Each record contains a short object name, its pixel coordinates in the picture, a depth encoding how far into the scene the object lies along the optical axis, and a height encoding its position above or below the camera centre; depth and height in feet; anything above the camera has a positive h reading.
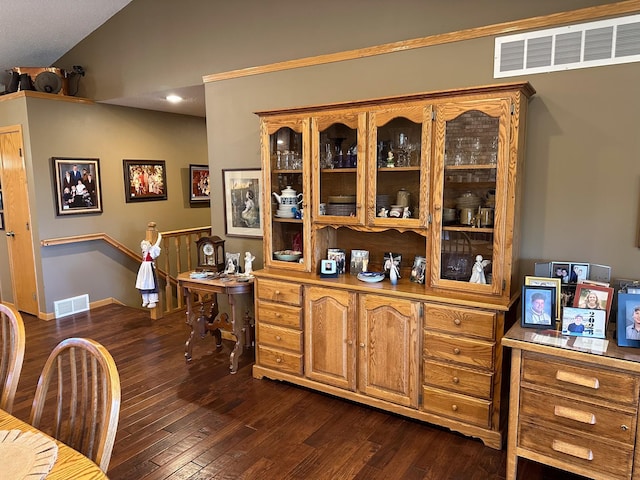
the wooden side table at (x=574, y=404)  6.34 -3.32
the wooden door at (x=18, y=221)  16.46 -1.19
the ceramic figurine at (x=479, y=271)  8.57 -1.67
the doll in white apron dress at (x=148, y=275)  15.64 -3.08
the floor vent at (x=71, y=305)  16.96 -4.56
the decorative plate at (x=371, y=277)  9.84 -2.02
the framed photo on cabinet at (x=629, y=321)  6.68 -2.09
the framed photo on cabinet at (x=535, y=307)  7.52 -2.09
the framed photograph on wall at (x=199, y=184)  21.53 +0.20
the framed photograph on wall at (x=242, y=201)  13.34 -0.43
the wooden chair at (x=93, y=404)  4.27 -2.29
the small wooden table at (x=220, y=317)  11.82 -3.70
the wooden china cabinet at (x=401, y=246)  8.25 -1.36
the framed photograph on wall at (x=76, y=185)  16.67 +0.16
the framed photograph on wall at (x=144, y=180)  19.01 +0.38
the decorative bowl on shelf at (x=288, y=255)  11.00 -1.71
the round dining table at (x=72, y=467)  3.94 -2.54
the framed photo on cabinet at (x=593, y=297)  7.19 -1.86
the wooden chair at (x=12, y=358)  5.67 -2.19
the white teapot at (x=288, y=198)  10.85 -0.27
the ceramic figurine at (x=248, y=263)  12.71 -2.17
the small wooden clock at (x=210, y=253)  13.37 -1.98
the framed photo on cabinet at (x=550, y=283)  7.79 -1.75
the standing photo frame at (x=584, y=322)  7.07 -2.24
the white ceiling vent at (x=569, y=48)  7.96 +2.60
